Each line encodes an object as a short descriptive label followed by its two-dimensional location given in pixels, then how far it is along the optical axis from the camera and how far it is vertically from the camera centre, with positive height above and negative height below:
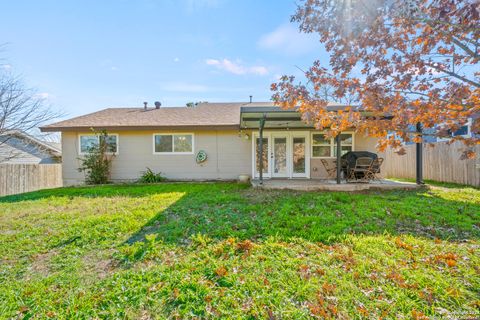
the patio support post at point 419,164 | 7.62 -0.14
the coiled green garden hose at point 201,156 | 10.30 +0.20
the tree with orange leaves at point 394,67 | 2.12 +1.05
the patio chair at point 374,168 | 8.08 -0.30
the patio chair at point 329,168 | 9.70 -0.33
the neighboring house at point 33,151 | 12.00 +0.72
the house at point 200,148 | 10.13 +0.58
